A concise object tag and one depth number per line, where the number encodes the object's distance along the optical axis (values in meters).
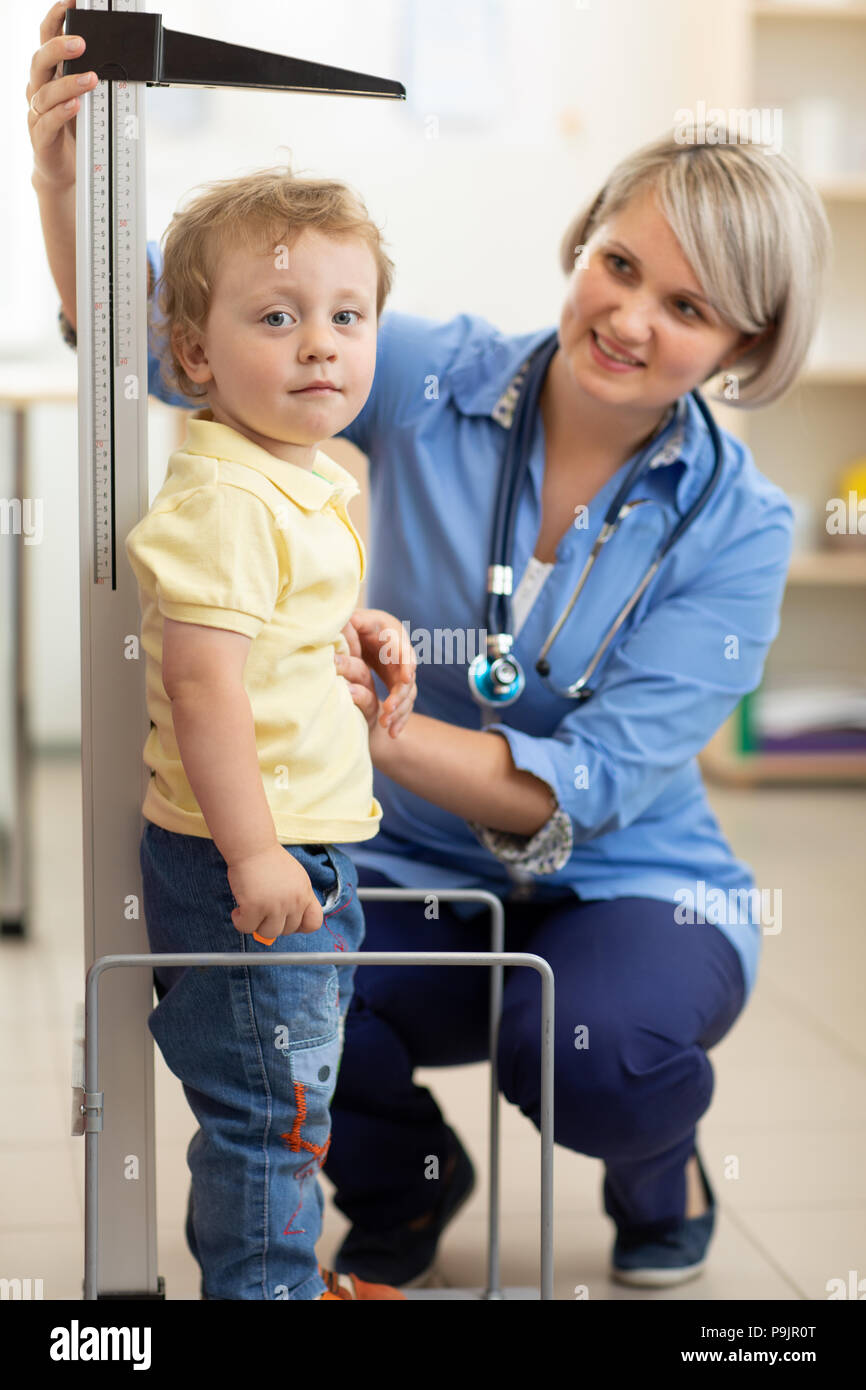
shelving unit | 6.00
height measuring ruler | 2.22
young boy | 2.13
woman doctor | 2.52
